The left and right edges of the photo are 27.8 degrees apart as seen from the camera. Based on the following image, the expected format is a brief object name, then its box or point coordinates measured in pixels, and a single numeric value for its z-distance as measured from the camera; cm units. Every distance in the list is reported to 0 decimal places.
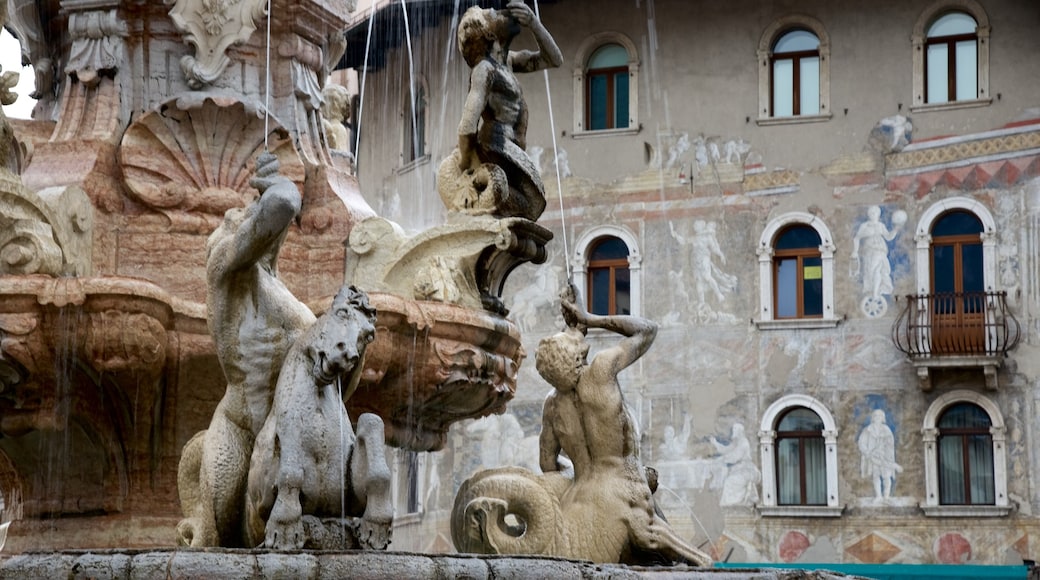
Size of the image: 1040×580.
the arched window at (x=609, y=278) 3216
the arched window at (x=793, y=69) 3148
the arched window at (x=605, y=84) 3238
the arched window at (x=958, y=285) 2942
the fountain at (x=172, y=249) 1070
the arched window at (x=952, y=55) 3036
